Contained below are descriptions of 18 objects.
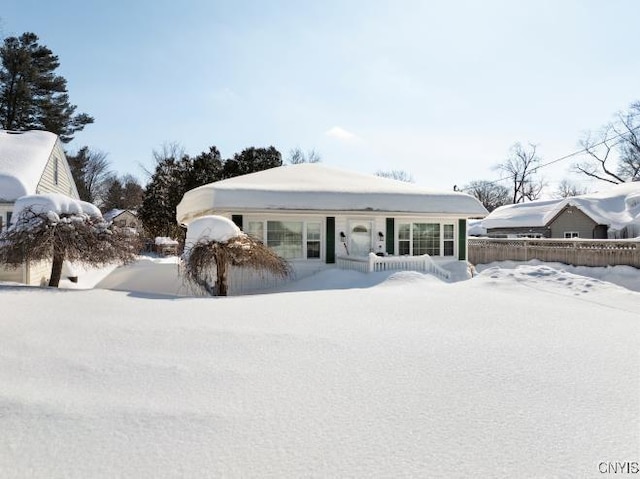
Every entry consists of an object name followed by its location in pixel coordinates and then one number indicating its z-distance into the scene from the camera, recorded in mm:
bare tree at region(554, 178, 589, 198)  61412
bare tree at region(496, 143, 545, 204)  51781
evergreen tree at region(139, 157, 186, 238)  30516
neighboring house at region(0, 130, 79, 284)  12852
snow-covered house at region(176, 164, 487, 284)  12977
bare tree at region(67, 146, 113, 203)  39316
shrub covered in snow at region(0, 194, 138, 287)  8586
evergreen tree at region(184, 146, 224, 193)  30031
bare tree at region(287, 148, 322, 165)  51000
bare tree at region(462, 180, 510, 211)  65312
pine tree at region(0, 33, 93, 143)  31328
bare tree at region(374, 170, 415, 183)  70562
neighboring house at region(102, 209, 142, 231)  42547
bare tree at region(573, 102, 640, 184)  38969
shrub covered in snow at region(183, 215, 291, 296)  10172
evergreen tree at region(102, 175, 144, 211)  50500
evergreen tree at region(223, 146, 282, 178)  29906
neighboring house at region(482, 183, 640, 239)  25328
